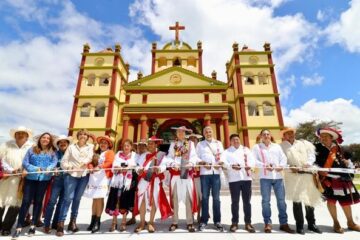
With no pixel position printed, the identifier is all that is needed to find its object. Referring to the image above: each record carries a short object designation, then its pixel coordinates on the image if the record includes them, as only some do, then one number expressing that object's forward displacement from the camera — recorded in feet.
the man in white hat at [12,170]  13.98
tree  105.70
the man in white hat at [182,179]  14.92
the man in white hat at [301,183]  14.16
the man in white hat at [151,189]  14.76
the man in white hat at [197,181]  16.31
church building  61.16
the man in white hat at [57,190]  14.64
